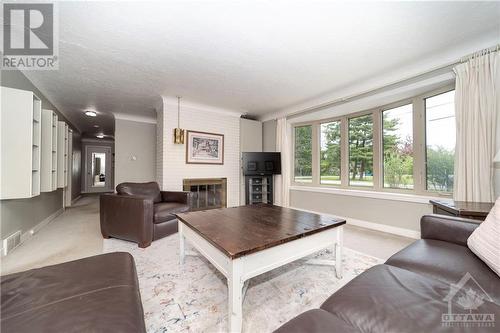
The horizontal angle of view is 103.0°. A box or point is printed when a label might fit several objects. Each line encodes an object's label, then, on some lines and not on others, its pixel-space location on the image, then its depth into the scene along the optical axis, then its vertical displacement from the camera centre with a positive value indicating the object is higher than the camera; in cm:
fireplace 423 -53
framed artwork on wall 415 +44
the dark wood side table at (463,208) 168 -36
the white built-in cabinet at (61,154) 358 +26
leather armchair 243 -63
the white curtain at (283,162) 461 +13
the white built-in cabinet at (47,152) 281 +23
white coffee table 117 -49
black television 447 +9
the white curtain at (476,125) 207 +46
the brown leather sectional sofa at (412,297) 72 -56
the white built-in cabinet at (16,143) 204 +27
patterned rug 128 -98
